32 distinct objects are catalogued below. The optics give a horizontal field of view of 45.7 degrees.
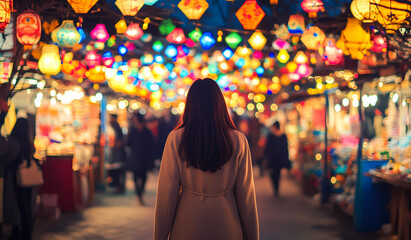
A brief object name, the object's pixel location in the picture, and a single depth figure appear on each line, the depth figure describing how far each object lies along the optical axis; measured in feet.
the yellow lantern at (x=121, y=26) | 26.08
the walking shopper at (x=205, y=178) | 11.96
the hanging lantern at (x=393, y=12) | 19.51
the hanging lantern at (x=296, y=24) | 26.84
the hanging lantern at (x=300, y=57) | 36.22
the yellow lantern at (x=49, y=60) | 24.20
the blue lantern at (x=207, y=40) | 28.27
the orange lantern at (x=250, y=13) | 24.50
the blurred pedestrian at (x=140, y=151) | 39.63
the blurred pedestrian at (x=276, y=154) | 43.55
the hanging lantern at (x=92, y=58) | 31.60
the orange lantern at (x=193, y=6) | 23.35
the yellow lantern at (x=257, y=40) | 28.78
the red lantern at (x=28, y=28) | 21.03
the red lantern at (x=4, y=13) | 18.56
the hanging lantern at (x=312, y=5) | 25.26
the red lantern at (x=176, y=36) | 28.53
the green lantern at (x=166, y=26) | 29.50
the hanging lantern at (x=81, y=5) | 19.83
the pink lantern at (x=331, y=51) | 28.25
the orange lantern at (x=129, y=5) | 21.81
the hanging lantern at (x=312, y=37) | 27.58
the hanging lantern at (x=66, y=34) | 22.34
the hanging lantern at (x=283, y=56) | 32.40
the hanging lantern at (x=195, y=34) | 28.76
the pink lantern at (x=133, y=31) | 26.76
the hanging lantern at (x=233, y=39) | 29.27
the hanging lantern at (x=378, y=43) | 26.25
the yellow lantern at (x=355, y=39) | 22.62
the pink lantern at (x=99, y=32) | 26.18
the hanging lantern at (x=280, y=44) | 31.14
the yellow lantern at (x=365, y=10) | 20.47
